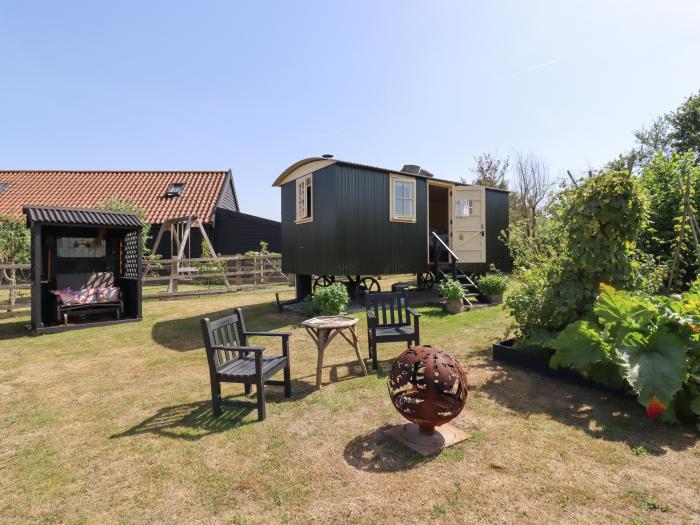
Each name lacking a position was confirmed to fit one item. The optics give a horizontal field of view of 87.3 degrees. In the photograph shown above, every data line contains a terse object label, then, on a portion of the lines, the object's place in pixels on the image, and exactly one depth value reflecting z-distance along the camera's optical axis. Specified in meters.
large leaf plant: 3.21
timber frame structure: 13.32
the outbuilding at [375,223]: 9.67
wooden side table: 4.51
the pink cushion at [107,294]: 8.94
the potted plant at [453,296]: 9.13
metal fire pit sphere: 3.08
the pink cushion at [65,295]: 8.38
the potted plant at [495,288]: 10.23
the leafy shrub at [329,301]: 8.25
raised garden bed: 4.35
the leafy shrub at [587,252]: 4.77
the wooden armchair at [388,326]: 4.95
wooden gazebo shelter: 7.83
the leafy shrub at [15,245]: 12.30
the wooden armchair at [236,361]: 3.63
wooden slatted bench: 8.39
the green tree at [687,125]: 22.73
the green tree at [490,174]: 28.48
